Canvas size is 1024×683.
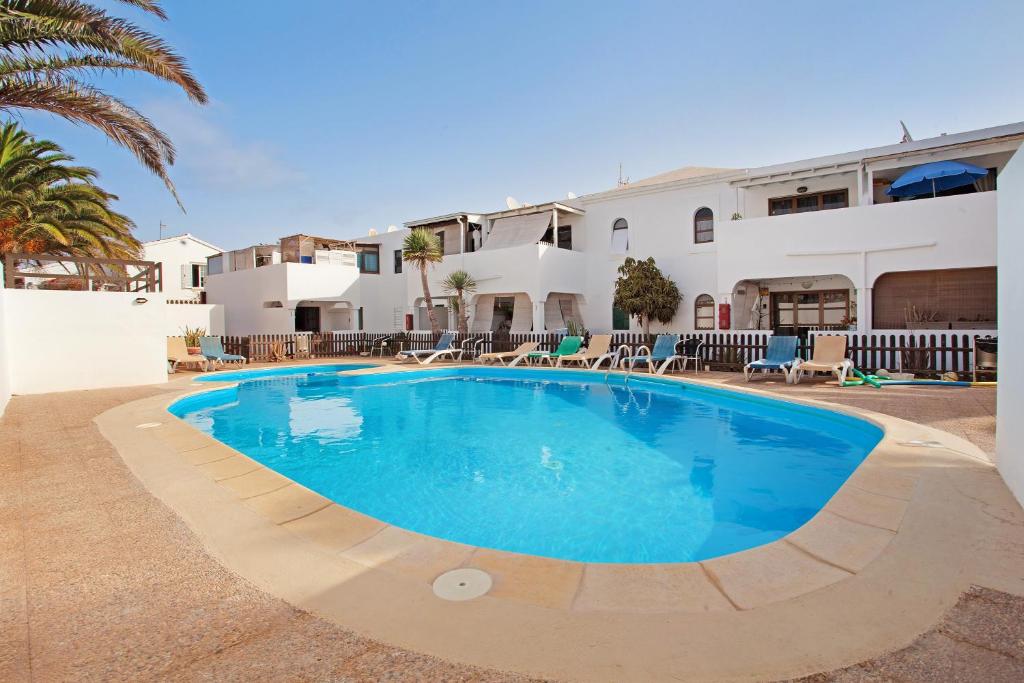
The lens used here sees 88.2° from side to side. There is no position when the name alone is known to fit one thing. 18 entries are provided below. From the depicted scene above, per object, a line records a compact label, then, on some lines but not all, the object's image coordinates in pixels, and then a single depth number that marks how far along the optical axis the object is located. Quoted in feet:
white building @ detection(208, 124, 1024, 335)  45.16
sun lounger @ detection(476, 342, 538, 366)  57.36
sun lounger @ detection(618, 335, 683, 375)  46.44
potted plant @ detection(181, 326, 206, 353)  55.88
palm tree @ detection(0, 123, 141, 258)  40.27
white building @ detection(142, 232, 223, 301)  96.68
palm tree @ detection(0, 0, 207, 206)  18.85
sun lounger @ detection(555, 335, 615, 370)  51.42
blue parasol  42.58
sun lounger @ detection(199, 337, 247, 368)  54.90
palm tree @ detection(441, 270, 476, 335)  69.31
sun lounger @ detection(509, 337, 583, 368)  53.27
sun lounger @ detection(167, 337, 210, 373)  51.52
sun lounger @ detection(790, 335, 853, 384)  37.24
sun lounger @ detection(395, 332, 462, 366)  62.18
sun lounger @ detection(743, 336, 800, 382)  39.70
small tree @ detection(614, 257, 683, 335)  59.41
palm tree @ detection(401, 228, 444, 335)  68.13
